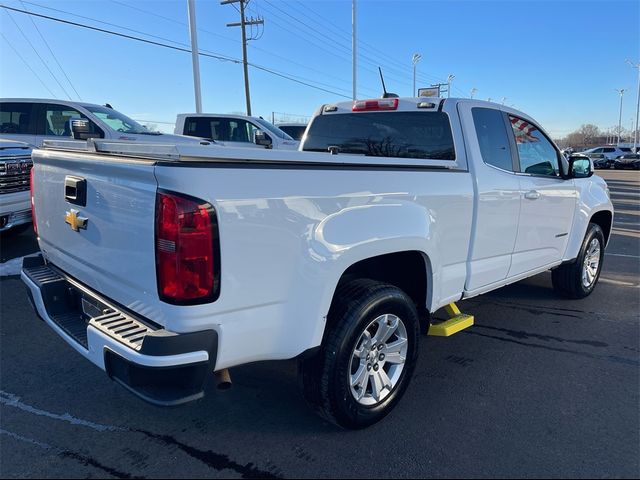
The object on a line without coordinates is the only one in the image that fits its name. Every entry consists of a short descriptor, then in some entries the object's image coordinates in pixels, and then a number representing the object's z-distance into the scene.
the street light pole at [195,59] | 16.09
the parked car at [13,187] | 5.91
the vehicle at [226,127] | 11.97
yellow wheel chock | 3.47
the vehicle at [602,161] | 40.44
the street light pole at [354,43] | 27.12
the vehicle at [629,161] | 37.90
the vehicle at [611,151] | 40.47
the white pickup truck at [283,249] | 2.10
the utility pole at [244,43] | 28.83
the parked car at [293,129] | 16.22
